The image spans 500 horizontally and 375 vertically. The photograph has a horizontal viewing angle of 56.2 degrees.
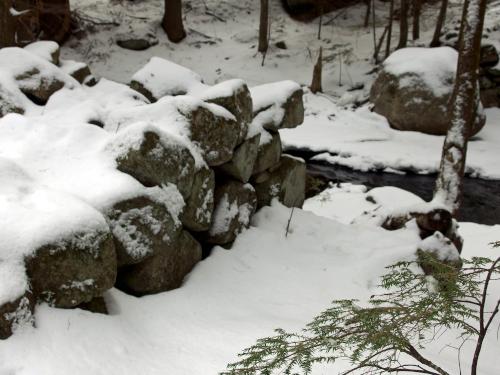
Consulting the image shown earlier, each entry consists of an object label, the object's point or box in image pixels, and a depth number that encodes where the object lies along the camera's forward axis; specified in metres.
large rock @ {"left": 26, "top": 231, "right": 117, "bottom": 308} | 2.87
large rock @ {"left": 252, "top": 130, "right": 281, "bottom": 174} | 5.95
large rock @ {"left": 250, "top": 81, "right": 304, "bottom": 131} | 6.21
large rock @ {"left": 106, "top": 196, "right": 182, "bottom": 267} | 3.53
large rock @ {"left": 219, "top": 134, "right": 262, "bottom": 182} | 5.27
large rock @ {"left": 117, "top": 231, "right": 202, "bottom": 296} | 3.77
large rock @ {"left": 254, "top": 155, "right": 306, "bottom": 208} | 6.16
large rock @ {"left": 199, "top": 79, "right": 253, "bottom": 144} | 5.20
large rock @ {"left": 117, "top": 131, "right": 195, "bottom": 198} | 3.88
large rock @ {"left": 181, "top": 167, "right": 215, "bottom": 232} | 4.42
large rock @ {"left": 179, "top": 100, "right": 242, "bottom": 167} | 4.64
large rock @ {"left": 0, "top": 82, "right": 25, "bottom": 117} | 4.80
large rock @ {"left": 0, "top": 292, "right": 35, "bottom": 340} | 2.57
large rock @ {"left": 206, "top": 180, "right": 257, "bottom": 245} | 4.94
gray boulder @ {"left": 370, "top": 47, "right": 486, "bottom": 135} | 13.57
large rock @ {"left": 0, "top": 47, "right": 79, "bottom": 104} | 5.17
